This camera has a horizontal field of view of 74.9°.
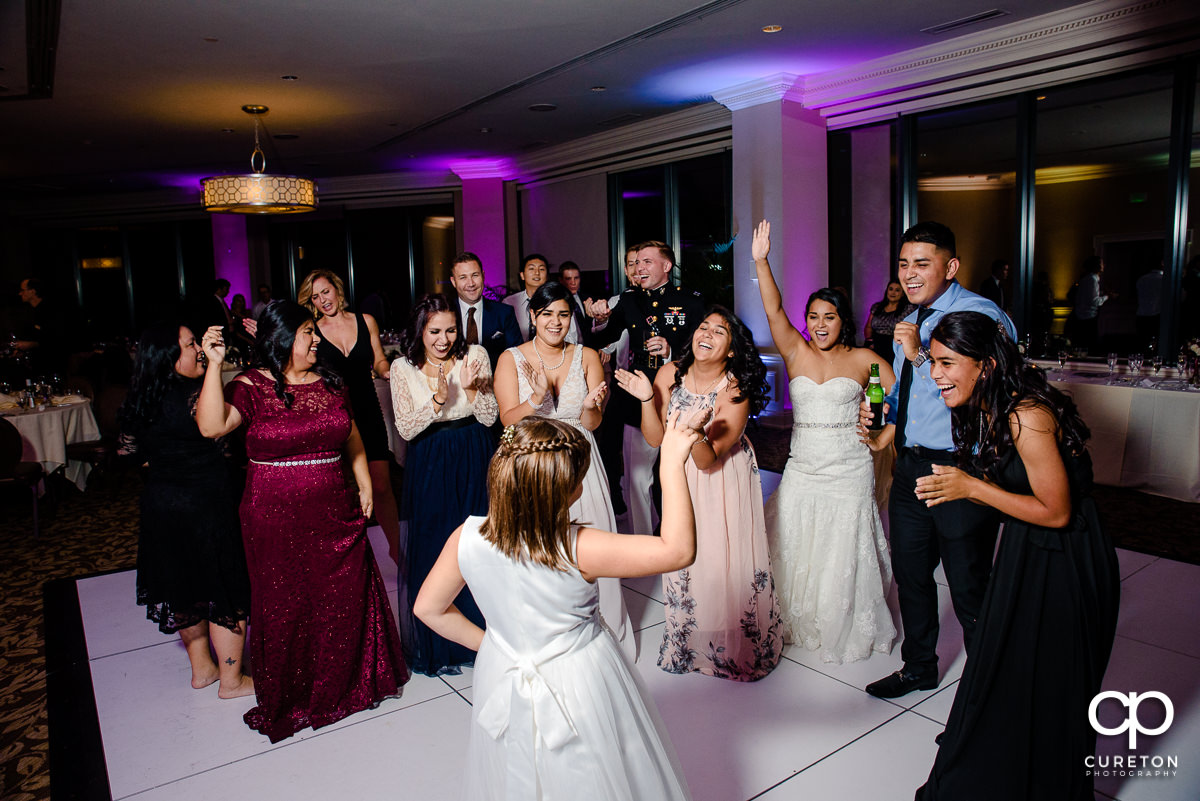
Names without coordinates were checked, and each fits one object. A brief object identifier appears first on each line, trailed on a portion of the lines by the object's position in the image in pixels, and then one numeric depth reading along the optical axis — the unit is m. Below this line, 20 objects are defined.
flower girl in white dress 1.57
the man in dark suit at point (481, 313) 4.39
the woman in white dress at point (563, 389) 3.24
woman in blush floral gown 3.07
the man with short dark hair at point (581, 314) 4.67
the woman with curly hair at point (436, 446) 3.18
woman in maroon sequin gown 2.74
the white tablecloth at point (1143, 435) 5.14
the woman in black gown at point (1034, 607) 1.93
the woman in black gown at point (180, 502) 2.83
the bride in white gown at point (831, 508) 3.14
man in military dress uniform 4.22
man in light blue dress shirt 2.60
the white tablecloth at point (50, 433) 5.66
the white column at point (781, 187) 7.93
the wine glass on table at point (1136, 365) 5.89
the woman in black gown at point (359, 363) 4.12
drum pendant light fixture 6.27
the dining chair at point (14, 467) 5.09
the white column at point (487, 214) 12.91
